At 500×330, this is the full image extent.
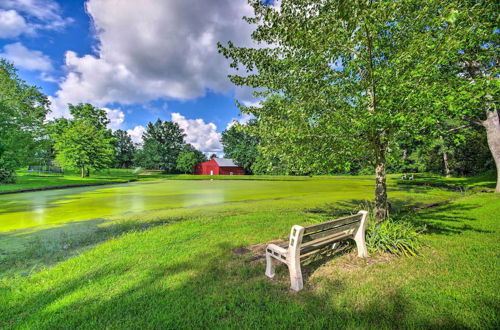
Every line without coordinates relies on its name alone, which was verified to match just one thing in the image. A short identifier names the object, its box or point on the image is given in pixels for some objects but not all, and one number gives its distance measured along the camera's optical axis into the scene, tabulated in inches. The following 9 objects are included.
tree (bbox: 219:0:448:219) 140.7
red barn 2059.5
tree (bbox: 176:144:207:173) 2203.5
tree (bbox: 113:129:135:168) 2955.2
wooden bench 115.5
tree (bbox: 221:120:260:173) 2095.2
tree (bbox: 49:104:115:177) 1209.4
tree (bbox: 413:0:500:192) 122.2
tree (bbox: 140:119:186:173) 2304.4
